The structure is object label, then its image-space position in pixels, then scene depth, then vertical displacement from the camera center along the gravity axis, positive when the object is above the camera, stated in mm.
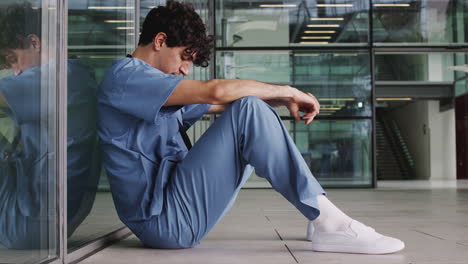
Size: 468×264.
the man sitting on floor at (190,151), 1770 -33
